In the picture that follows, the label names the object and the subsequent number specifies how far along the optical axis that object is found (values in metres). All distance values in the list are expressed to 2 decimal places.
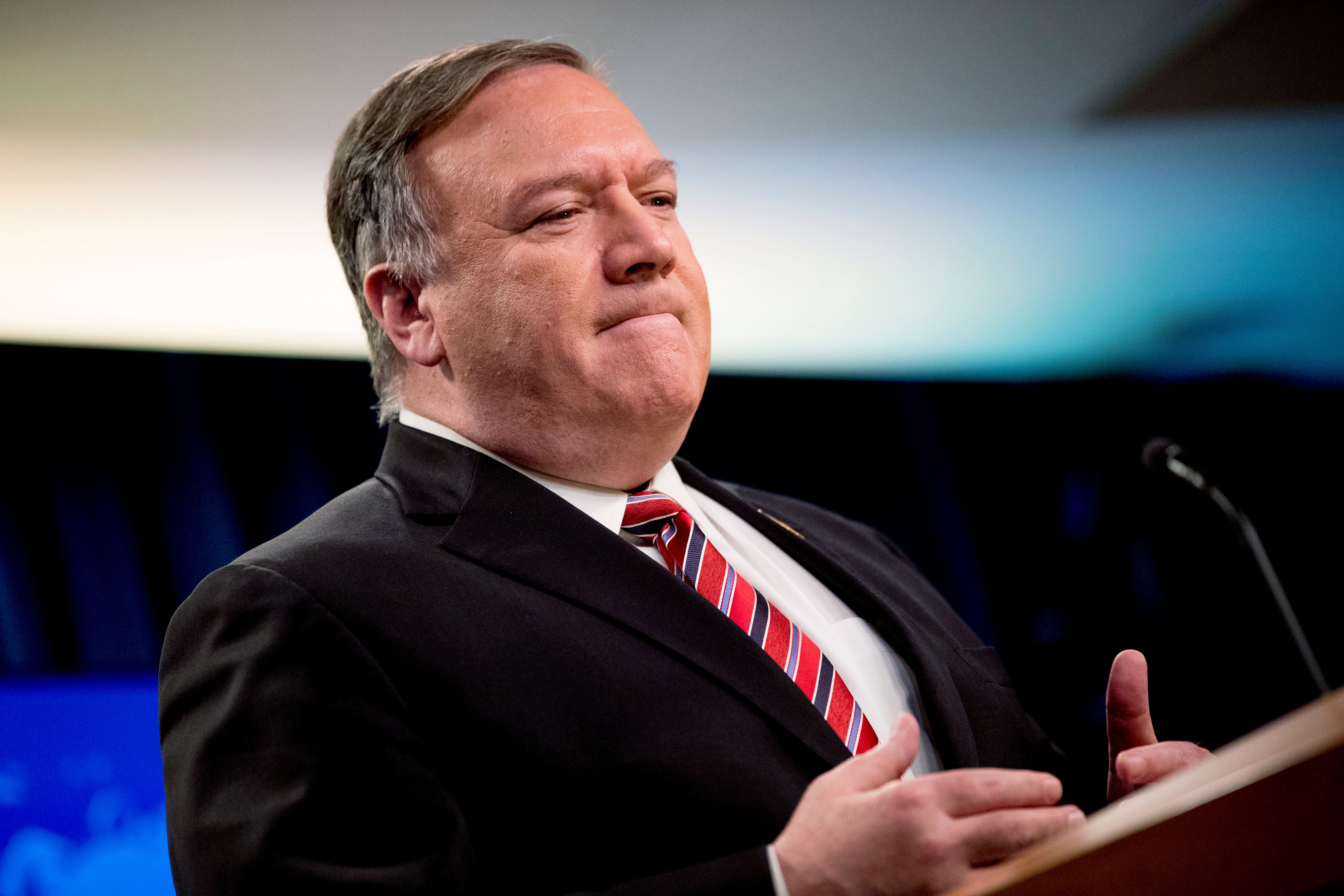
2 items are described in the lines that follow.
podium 2.20
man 2.75
